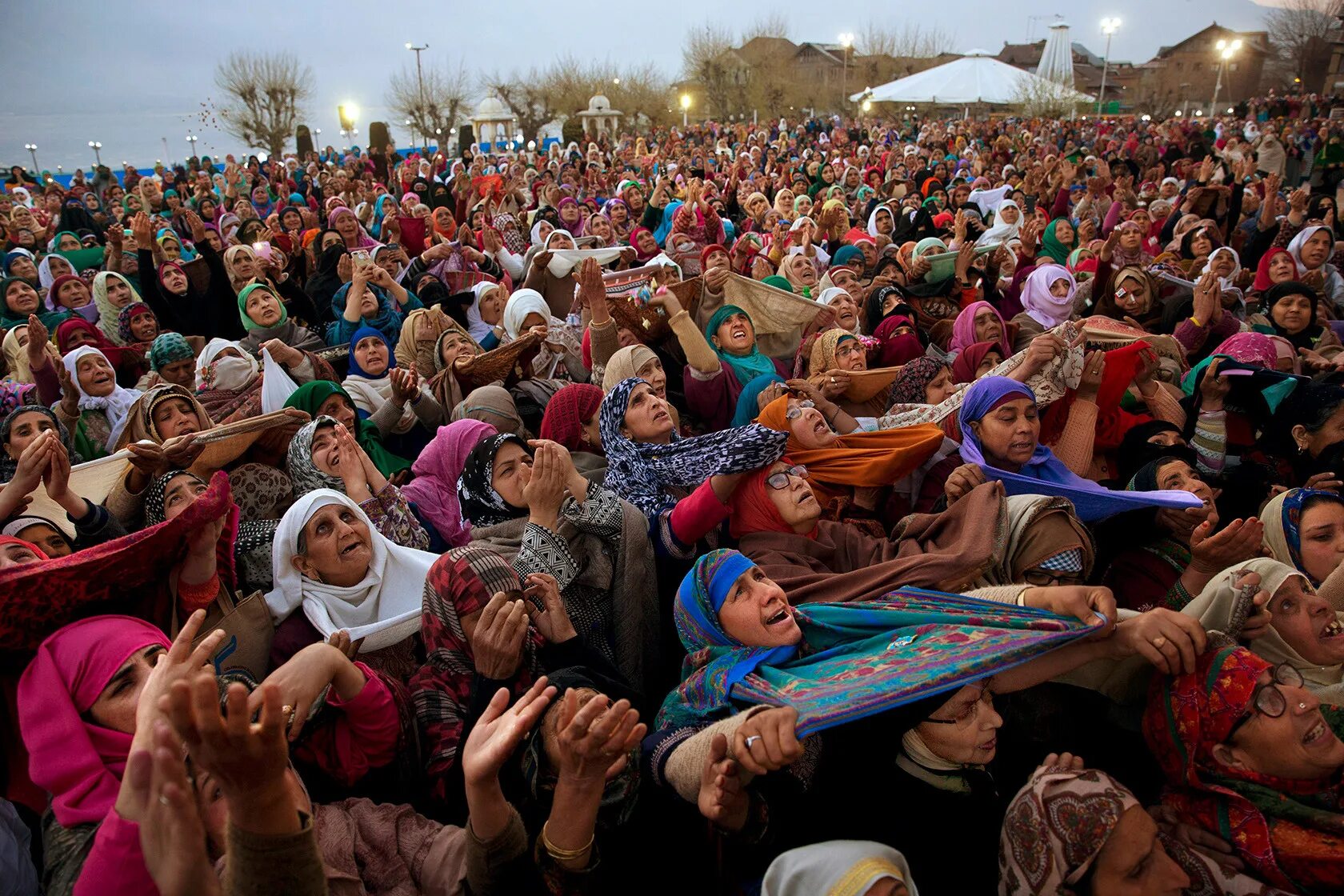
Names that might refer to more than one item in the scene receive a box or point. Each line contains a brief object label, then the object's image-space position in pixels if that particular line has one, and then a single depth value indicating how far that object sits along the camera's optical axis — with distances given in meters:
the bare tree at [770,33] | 64.12
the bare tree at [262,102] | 34.62
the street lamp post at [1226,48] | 43.75
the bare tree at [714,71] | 44.34
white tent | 23.88
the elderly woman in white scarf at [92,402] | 4.32
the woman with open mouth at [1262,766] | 1.74
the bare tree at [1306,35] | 47.50
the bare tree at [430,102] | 40.91
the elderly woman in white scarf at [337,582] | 2.53
